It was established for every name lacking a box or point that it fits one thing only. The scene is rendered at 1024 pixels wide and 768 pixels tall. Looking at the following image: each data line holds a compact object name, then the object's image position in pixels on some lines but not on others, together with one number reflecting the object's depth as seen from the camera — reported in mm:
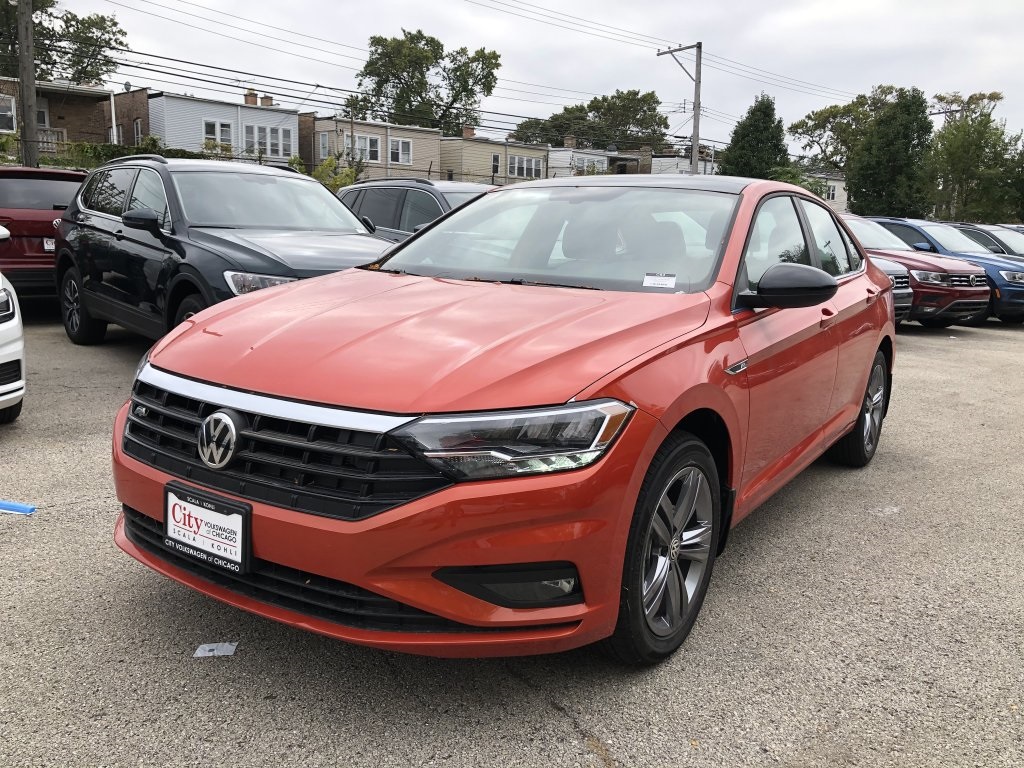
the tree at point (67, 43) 50656
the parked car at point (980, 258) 13430
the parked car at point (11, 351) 4969
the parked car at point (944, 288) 12188
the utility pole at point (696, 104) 37844
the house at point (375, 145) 49406
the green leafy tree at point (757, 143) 44188
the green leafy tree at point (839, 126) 68625
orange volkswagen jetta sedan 2246
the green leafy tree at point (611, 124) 83312
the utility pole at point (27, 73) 17453
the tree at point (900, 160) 31359
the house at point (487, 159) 54875
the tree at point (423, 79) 71250
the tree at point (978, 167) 30406
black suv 5980
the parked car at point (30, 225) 8977
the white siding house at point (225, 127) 42750
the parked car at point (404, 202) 9273
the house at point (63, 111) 40094
